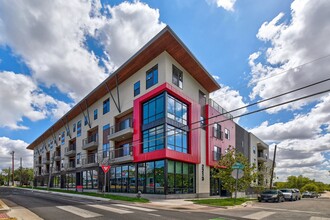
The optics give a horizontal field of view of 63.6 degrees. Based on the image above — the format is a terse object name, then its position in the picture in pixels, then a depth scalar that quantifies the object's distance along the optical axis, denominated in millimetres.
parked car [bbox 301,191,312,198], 55622
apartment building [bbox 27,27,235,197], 25828
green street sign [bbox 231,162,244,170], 20791
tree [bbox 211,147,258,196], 25734
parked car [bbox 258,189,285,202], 29156
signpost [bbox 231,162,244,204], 20906
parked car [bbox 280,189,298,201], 34259
